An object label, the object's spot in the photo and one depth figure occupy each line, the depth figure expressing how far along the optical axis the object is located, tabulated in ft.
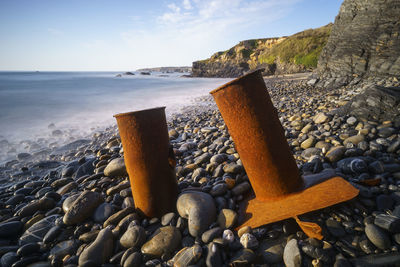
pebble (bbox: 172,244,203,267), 4.91
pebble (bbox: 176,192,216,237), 5.85
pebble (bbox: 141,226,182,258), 5.43
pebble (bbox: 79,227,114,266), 5.32
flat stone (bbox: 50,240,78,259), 5.92
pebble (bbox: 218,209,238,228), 5.86
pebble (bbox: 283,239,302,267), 4.37
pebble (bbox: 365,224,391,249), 4.35
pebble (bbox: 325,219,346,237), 4.75
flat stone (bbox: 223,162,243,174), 8.53
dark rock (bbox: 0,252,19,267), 5.74
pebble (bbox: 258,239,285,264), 4.72
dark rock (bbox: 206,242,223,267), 4.77
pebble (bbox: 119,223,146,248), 5.78
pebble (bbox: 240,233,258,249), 5.05
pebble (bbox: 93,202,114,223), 7.18
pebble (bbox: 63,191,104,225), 6.99
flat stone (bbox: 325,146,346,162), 8.16
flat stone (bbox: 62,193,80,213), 7.77
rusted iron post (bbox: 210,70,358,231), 5.41
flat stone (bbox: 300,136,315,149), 10.19
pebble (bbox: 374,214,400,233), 4.53
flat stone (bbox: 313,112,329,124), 12.82
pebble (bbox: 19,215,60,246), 6.67
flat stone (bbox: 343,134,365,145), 9.28
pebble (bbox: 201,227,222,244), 5.50
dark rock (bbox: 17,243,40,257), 6.00
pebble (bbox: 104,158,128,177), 10.59
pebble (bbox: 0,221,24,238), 6.98
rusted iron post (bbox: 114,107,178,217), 6.35
